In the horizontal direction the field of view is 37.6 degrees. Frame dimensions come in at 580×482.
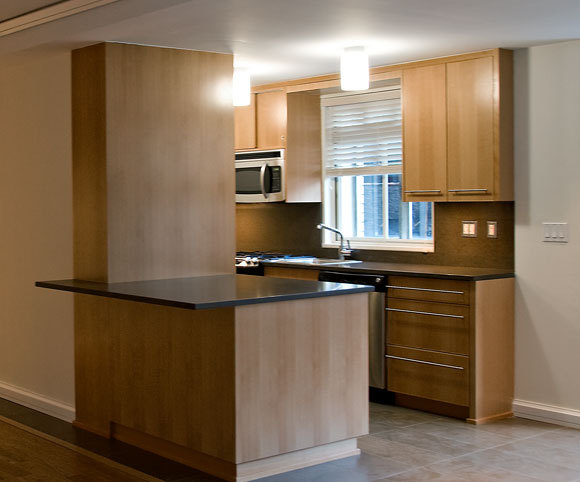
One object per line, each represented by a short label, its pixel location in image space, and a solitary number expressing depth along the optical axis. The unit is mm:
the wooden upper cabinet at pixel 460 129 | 5293
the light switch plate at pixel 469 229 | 5688
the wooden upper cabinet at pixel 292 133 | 6711
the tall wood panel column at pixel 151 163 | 4812
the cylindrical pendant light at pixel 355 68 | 5148
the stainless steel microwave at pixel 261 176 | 6734
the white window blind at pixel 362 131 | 6371
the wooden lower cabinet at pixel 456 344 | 5156
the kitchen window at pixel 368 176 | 6336
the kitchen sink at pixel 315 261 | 6191
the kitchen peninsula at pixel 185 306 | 4117
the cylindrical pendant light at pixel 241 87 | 5914
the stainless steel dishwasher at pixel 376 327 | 5621
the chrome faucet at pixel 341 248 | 6522
